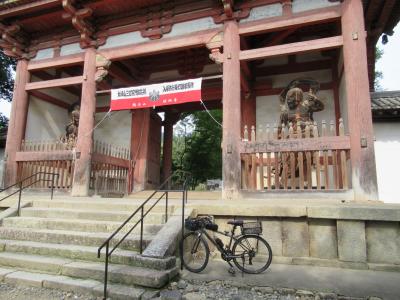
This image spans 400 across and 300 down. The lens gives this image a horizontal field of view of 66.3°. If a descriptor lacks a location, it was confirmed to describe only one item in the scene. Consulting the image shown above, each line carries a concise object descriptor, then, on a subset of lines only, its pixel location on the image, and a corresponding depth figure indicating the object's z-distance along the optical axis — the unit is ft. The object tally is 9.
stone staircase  12.25
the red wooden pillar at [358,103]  18.28
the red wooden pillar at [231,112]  21.11
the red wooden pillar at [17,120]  28.19
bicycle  14.28
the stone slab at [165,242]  13.30
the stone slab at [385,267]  14.37
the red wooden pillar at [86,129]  25.25
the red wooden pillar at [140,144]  32.89
